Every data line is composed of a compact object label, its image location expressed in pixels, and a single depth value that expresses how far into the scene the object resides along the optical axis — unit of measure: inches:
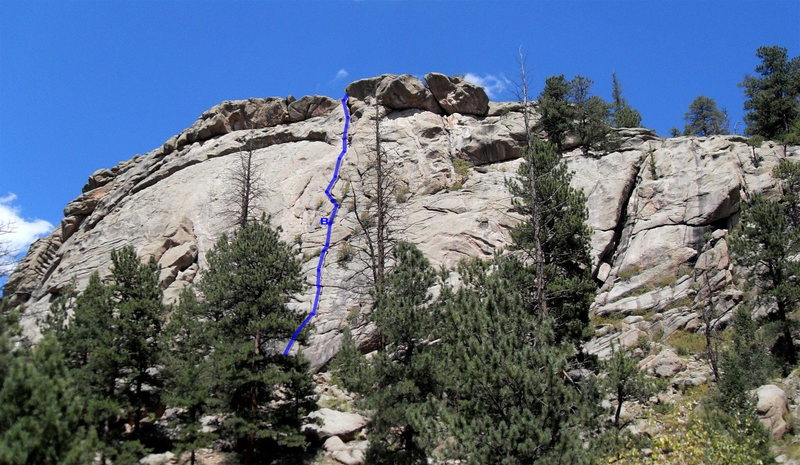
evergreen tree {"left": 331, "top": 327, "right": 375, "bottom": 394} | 657.0
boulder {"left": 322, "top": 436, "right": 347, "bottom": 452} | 724.7
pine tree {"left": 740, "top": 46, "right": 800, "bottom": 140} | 1535.4
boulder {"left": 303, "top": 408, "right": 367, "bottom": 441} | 750.6
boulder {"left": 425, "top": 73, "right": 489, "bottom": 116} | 1517.0
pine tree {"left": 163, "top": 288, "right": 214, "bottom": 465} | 665.0
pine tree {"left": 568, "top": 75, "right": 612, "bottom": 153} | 1400.1
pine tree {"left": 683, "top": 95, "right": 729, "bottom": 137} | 2069.4
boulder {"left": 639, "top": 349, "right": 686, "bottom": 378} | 781.9
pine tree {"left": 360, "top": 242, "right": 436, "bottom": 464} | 635.5
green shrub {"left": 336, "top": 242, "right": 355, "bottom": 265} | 1126.4
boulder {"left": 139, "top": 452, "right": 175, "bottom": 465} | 684.7
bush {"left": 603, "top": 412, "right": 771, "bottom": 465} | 492.7
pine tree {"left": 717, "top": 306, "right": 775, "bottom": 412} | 594.2
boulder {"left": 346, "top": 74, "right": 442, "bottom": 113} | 1486.2
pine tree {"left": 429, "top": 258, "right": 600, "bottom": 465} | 453.1
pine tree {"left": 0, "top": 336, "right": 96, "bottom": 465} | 350.6
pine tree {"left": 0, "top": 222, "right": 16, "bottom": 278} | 528.9
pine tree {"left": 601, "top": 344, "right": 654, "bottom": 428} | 625.9
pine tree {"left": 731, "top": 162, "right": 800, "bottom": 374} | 797.9
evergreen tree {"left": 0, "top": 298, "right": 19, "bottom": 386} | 387.2
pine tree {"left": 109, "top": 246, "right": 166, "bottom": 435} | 700.0
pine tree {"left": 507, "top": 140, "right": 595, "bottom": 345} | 741.9
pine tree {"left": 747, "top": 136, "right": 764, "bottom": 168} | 1206.3
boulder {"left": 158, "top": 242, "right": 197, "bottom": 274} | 1207.6
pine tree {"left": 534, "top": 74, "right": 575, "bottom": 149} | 1386.6
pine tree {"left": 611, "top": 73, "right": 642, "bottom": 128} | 1866.4
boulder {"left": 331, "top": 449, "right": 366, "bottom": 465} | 695.7
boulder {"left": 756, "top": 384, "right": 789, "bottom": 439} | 585.3
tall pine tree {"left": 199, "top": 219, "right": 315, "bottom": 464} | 682.8
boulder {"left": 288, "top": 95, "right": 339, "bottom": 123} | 1632.6
